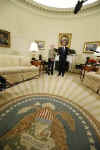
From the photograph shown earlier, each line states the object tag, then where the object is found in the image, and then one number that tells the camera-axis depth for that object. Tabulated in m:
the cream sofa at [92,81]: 2.34
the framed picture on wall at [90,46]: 4.42
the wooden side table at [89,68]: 3.45
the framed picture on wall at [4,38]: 3.72
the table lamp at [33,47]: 3.77
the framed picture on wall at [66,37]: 4.96
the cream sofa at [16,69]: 2.49
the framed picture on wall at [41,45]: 5.01
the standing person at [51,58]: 4.14
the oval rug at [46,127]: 0.92
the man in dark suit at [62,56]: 3.72
